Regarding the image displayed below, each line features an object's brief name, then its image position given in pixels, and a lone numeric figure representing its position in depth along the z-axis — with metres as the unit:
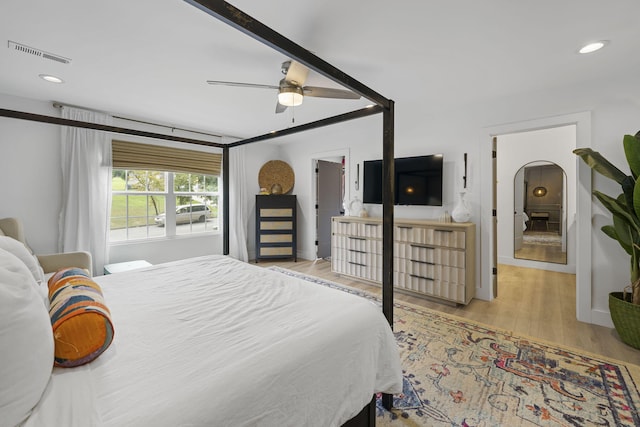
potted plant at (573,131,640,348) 2.20
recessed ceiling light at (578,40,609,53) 2.02
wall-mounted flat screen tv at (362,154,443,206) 3.62
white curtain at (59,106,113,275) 3.32
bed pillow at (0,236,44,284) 1.18
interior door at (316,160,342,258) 5.50
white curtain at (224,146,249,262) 5.05
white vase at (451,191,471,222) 3.28
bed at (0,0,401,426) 0.77
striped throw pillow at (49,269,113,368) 0.88
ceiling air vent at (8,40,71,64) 2.04
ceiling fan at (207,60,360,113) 2.14
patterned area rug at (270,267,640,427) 1.54
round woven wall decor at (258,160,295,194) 5.51
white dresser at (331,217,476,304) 3.11
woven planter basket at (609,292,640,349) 2.18
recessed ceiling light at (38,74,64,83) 2.55
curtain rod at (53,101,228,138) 3.25
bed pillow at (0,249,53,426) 0.63
